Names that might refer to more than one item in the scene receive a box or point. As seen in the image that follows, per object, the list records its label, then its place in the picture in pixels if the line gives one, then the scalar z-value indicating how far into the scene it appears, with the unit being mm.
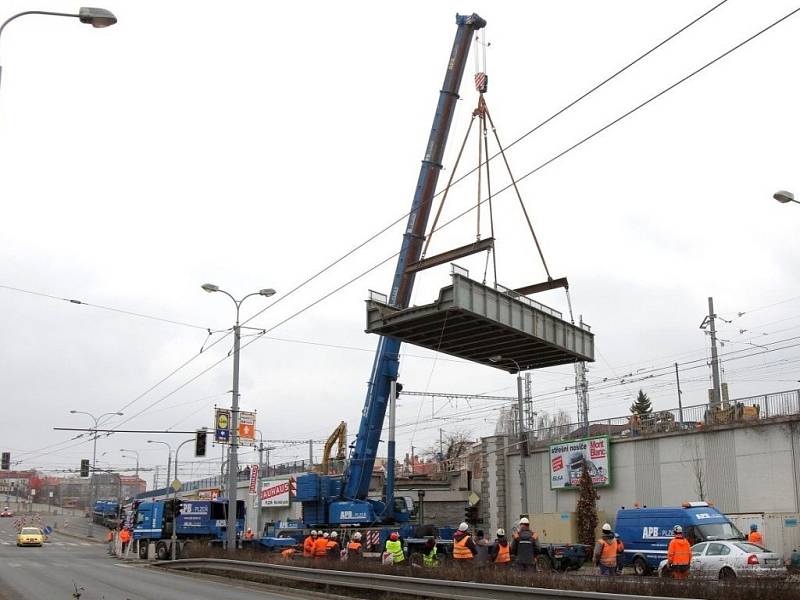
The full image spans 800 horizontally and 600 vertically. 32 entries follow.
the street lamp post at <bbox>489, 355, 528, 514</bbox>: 27641
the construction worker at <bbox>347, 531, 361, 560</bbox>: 23344
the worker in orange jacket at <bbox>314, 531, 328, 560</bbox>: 24109
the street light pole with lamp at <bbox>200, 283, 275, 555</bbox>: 30047
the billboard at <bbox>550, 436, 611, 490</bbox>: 39562
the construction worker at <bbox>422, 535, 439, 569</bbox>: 19688
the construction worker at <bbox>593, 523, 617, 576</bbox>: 18328
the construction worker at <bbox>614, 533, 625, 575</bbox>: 27372
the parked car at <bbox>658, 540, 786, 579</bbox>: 21672
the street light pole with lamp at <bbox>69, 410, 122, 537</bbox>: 62828
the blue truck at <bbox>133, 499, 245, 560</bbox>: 42375
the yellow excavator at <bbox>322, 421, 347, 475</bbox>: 41544
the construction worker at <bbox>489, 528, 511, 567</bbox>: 19125
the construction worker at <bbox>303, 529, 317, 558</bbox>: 24875
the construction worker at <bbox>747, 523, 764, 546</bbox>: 26328
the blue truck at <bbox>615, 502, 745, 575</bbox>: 25609
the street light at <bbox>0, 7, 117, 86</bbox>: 11617
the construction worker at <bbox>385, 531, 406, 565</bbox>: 22016
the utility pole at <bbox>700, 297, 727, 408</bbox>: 43656
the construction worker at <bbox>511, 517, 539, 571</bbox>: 18406
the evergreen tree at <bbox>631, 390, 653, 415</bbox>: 95938
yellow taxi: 54438
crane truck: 31312
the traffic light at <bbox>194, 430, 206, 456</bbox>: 34625
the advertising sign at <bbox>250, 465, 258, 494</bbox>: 67375
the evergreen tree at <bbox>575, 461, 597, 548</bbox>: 37500
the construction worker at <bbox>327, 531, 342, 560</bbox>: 24078
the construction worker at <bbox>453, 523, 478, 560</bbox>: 19016
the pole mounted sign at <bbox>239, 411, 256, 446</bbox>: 34281
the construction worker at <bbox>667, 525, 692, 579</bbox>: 17141
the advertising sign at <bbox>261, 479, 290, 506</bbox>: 62084
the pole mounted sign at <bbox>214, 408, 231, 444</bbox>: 31719
